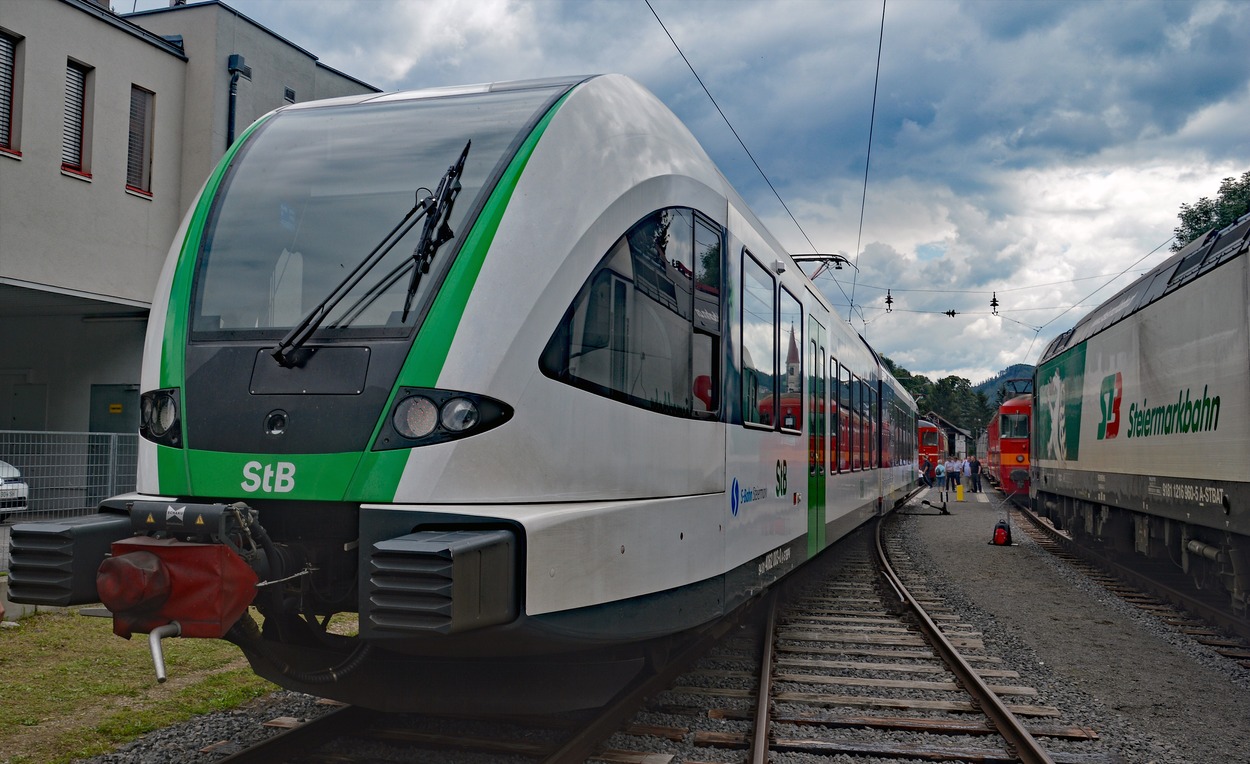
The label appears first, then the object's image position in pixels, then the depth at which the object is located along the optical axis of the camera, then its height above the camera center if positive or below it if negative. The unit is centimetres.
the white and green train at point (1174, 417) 808 +33
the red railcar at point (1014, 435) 3209 +42
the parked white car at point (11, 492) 857 -51
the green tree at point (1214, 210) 3878 +948
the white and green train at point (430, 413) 371 +10
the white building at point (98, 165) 1297 +366
